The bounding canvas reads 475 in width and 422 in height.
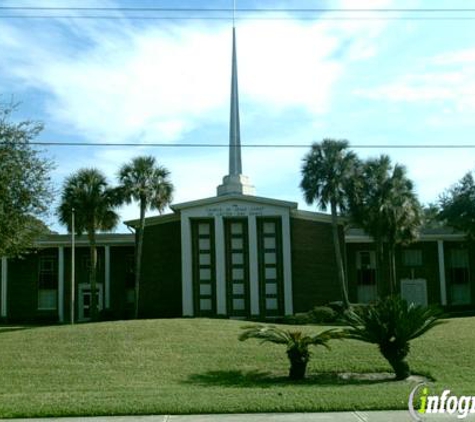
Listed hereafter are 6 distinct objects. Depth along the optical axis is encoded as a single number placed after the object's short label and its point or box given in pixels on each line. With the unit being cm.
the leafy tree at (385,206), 4203
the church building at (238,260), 4219
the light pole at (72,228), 3925
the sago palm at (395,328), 1853
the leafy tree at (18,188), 2109
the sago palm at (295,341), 1894
